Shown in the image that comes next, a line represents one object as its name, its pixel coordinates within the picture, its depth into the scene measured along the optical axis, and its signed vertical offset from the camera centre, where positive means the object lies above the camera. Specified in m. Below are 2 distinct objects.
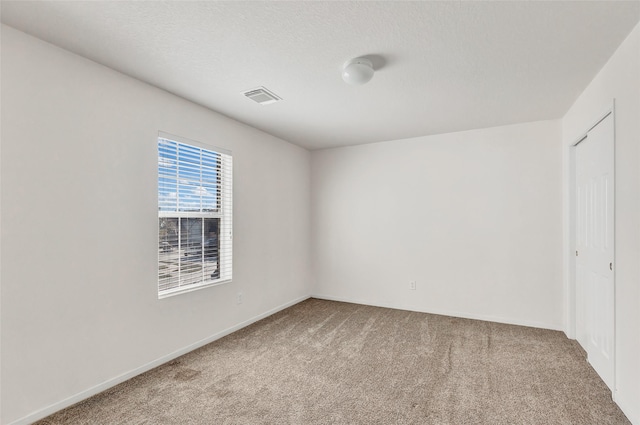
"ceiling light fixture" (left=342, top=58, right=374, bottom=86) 2.29 +1.07
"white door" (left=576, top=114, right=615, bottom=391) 2.32 -0.30
